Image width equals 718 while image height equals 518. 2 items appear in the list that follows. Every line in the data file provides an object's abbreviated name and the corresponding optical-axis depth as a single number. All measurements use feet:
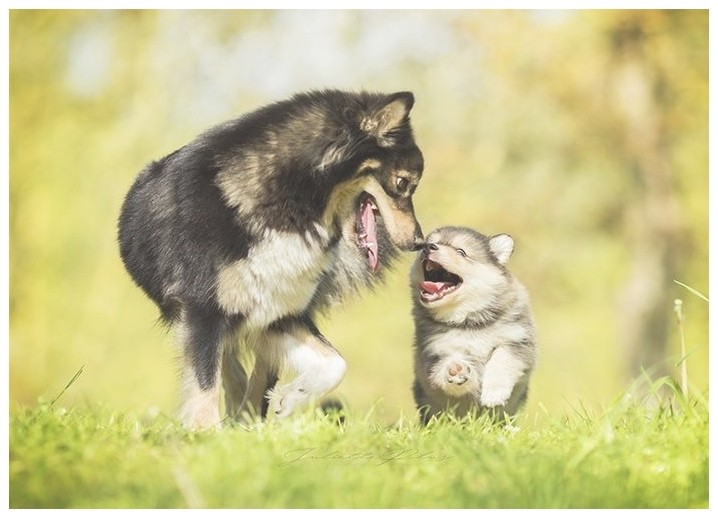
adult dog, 32.24
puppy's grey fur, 36.11
